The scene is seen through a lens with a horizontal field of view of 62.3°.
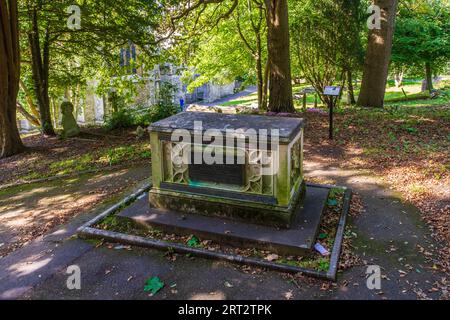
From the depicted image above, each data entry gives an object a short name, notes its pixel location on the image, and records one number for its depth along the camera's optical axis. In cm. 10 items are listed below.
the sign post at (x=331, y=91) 905
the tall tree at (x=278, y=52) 1136
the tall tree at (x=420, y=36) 1850
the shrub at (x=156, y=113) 1395
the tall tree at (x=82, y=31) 1153
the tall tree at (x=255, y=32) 1655
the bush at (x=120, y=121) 1414
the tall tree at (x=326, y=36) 1505
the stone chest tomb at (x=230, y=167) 523
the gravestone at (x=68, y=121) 1384
